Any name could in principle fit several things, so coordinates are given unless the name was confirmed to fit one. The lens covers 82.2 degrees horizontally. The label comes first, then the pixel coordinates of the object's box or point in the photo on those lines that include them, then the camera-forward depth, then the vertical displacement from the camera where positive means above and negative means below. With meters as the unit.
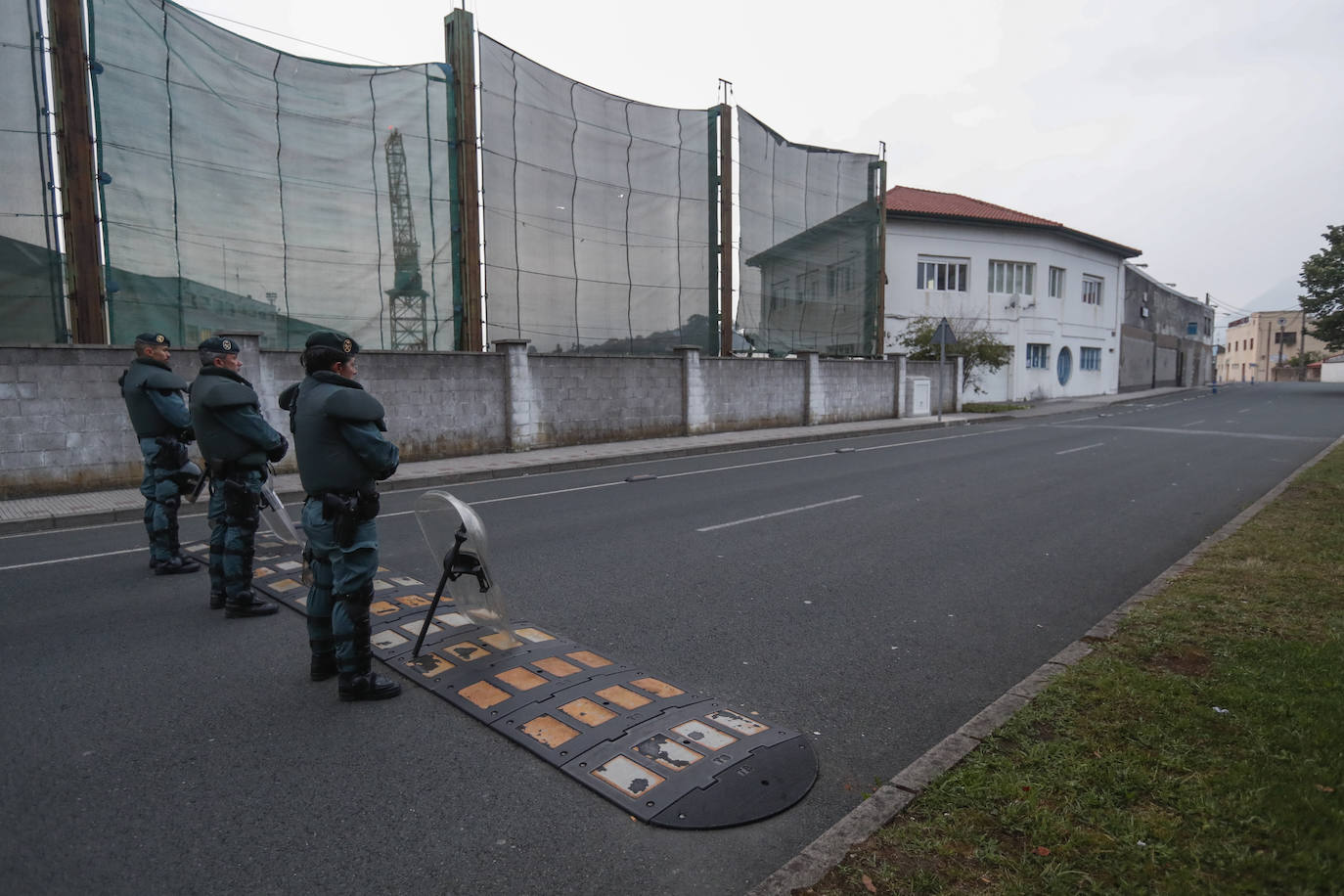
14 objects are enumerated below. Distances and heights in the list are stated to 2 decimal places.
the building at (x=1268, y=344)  92.38 +3.61
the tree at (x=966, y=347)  29.27 +1.13
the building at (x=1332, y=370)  72.81 +0.31
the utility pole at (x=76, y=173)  11.02 +3.09
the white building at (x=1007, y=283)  33.16 +4.30
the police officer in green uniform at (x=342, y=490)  3.90 -0.54
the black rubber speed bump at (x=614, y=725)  3.07 -1.61
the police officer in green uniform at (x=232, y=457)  5.23 -0.49
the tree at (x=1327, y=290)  44.12 +4.84
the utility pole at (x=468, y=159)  15.03 +4.38
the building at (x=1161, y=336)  46.16 +2.63
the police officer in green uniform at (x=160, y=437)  6.30 -0.42
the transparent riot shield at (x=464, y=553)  4.18 -0.95
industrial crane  14.60 +2.26
